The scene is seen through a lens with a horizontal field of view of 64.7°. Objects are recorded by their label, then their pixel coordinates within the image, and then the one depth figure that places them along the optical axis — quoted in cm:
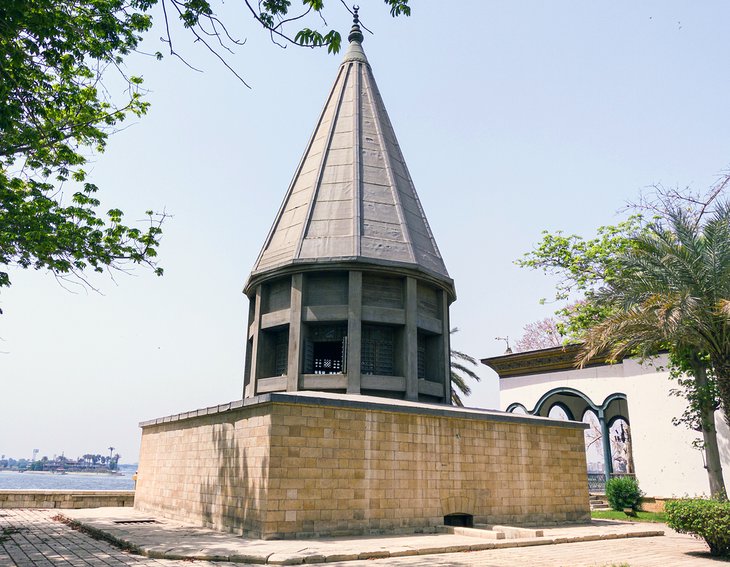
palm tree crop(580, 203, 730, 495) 1405
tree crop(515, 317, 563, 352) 4209
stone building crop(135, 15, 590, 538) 1291
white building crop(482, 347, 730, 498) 2136
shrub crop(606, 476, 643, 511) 2148
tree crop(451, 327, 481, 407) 3328
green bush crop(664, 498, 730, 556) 1122
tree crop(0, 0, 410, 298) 1012
